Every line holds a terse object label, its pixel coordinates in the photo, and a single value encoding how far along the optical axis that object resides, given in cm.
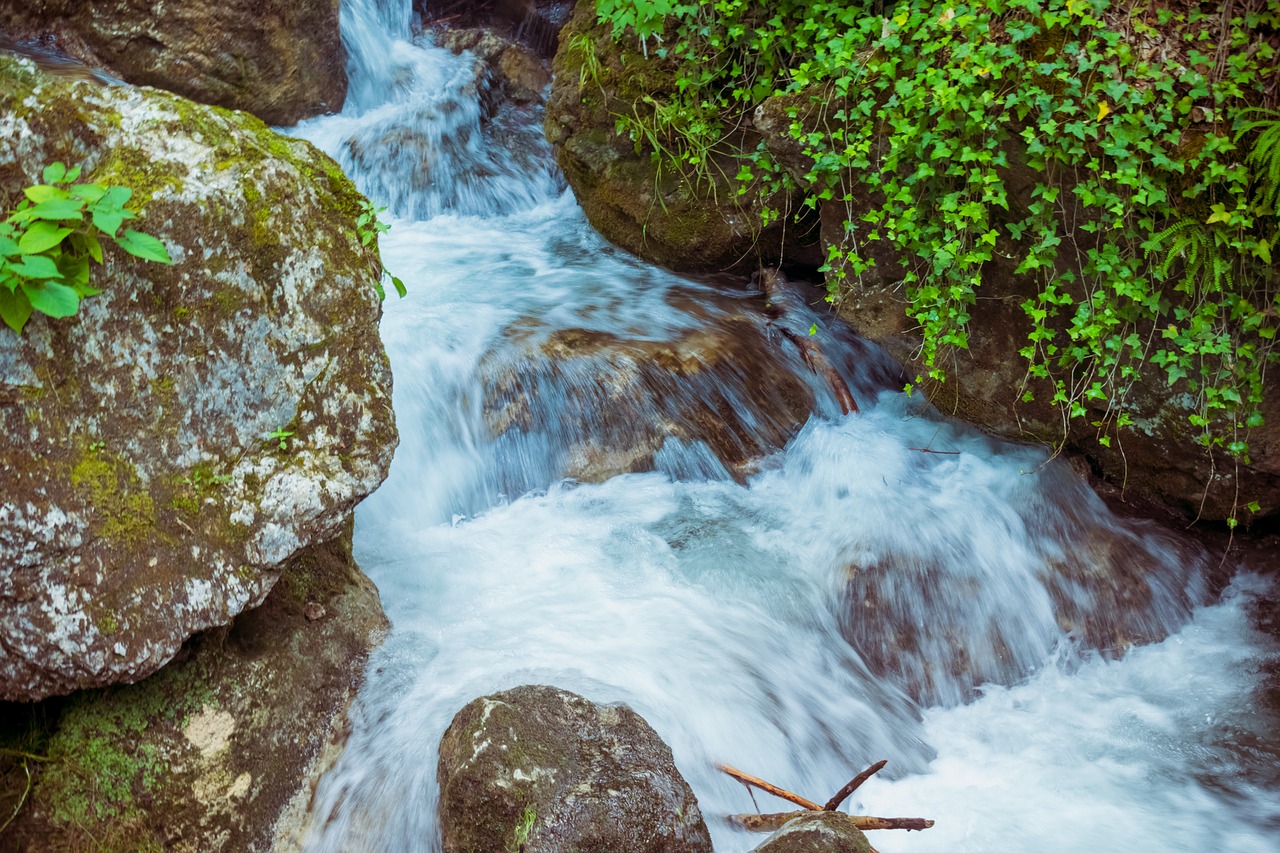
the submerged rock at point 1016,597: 389
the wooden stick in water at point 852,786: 298
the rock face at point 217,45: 608
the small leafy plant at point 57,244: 215
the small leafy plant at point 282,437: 276
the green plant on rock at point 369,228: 311
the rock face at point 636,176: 533
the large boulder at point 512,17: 902
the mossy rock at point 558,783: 250
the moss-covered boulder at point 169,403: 241
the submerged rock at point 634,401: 469
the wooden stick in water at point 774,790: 305
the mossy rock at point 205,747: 260
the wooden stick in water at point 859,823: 291
